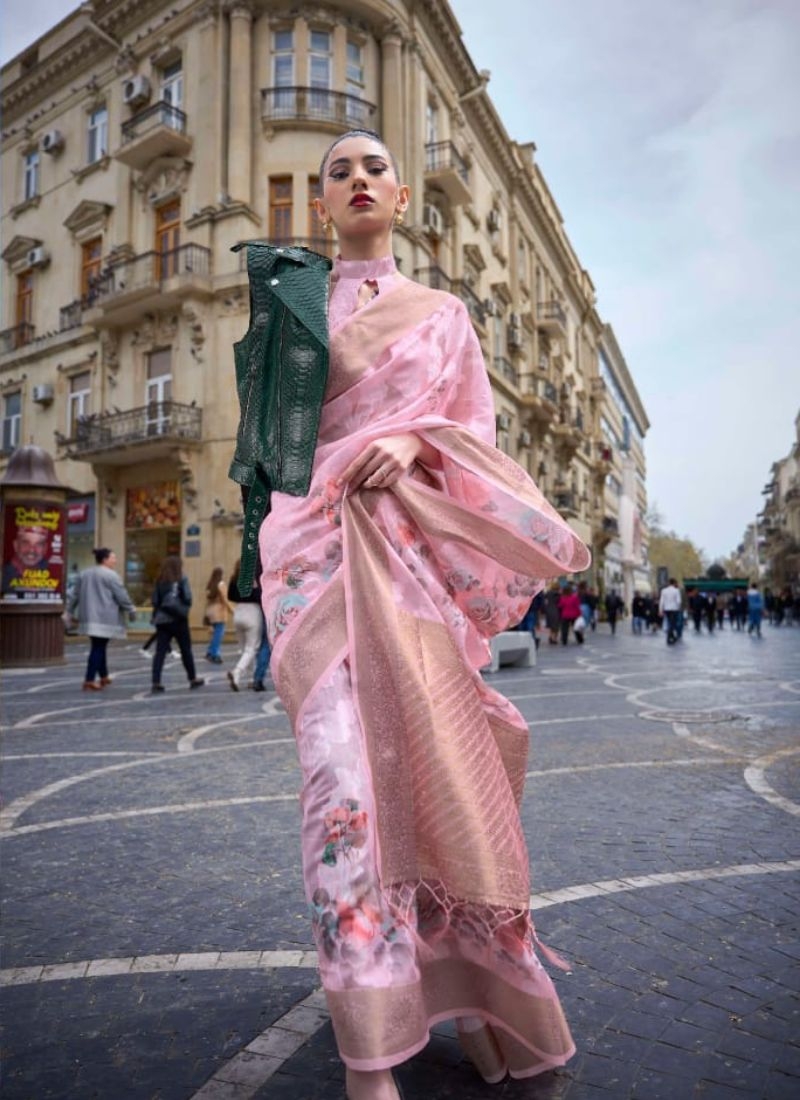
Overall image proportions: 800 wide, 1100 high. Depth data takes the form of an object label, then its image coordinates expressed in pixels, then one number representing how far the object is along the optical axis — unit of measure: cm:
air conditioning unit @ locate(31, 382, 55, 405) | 2720
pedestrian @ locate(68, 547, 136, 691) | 1061
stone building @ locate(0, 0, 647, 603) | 2256
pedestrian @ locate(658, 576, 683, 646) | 2222
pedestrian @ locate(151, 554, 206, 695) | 1024
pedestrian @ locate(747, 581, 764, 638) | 2741
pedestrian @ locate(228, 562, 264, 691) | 998
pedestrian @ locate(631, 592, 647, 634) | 3139
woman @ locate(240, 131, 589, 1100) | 160
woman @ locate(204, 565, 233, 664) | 1367
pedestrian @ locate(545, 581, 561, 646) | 2133
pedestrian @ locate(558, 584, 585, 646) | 2105
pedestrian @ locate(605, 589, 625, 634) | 2949
